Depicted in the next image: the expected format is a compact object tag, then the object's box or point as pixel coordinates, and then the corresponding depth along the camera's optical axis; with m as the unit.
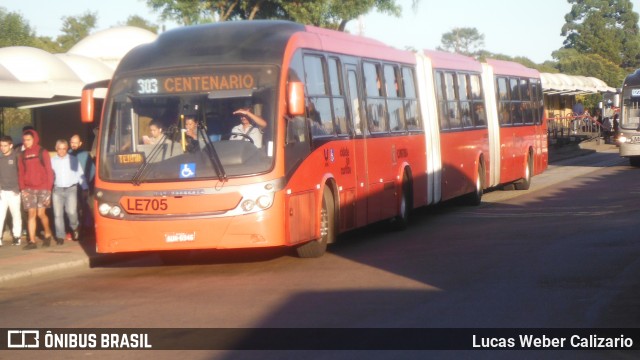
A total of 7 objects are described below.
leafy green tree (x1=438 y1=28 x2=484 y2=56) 194.75
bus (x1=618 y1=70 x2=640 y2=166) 40.00
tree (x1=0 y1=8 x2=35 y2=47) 78.82
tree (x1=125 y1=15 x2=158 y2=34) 105.97
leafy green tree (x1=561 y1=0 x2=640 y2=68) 148.50
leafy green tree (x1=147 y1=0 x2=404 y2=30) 44.47
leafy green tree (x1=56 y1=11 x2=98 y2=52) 107.41
